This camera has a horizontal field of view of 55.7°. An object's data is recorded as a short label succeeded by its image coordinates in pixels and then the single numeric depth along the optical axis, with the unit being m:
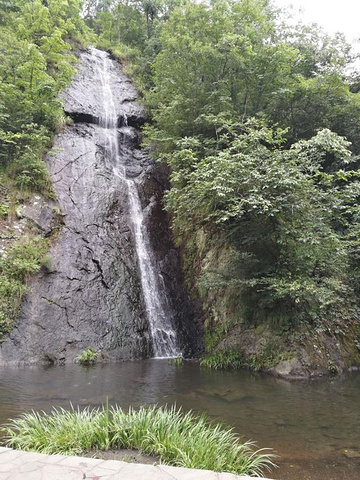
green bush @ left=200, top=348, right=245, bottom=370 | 8.74
